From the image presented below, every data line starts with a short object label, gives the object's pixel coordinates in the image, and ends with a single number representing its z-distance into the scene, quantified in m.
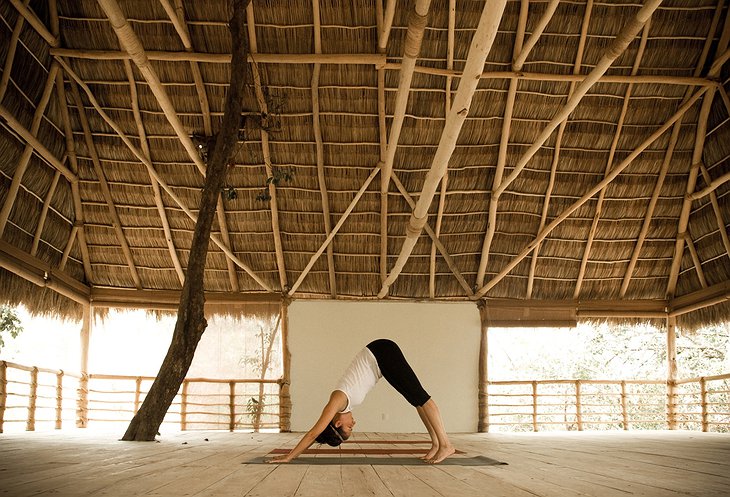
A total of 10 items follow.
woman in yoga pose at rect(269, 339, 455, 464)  3.64
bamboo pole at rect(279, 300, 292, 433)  9.20
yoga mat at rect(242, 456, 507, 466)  3.72
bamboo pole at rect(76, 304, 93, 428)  9.25
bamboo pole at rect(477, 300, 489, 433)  9.18
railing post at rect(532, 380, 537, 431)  9.39
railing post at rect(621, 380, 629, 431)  9.37
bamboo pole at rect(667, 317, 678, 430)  9.44
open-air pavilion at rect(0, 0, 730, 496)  7.30
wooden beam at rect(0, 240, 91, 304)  7.32
